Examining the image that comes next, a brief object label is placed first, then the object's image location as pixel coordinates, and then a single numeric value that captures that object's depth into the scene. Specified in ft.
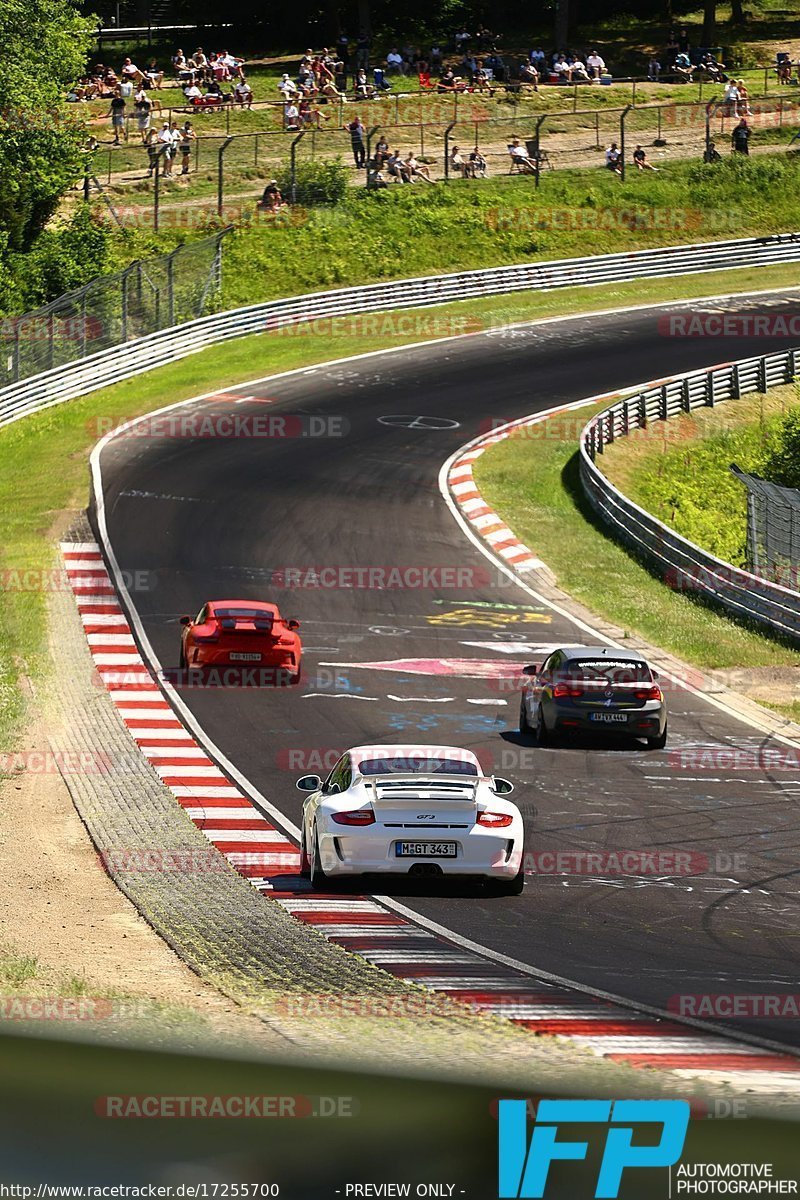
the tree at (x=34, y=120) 188.44
